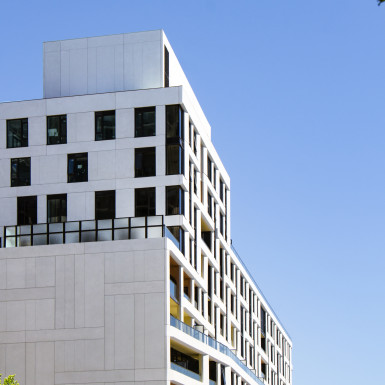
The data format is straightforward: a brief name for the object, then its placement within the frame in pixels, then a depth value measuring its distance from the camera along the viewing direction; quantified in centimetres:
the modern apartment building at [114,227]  5284
